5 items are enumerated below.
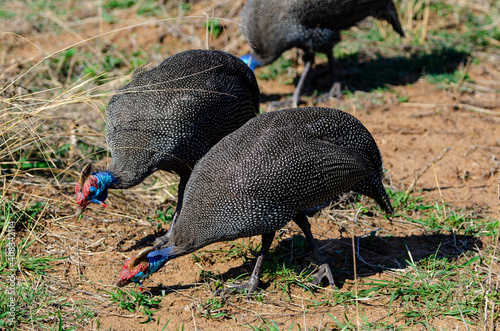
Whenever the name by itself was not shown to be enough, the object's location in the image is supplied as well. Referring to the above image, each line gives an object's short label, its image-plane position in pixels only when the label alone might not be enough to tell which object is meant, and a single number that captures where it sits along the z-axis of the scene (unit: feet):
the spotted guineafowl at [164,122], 23.81
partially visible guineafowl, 35.58
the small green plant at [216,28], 44.17
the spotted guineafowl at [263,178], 20.45
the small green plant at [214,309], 21.36
